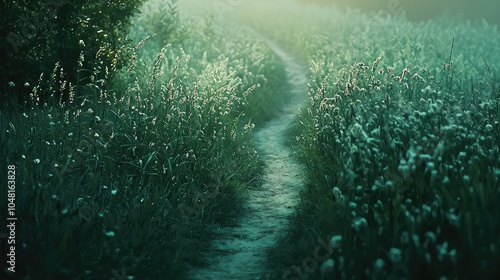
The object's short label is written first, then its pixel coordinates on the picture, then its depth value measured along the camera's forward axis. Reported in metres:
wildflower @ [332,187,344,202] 4.85
